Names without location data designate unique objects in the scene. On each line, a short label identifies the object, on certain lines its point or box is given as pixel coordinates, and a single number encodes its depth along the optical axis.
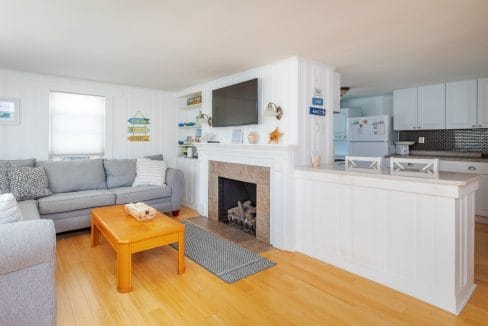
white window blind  4.35
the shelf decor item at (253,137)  3.71
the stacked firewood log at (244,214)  3.90
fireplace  3.41
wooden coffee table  2.27
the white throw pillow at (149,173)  4.35
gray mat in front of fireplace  2.61
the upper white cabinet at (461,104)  4.33
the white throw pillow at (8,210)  1.68
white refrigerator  5.13
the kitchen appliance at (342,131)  5.78
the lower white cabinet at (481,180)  4.11
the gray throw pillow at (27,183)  3.34
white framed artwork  3.90
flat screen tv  3.62
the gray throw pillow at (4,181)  3.31
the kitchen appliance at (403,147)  5.22
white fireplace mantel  3.13
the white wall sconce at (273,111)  3.32
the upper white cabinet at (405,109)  4.95
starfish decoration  3.38
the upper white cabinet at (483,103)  4.20
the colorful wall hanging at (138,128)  5.01
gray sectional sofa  3.41
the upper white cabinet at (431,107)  4.62
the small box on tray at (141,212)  2.78
